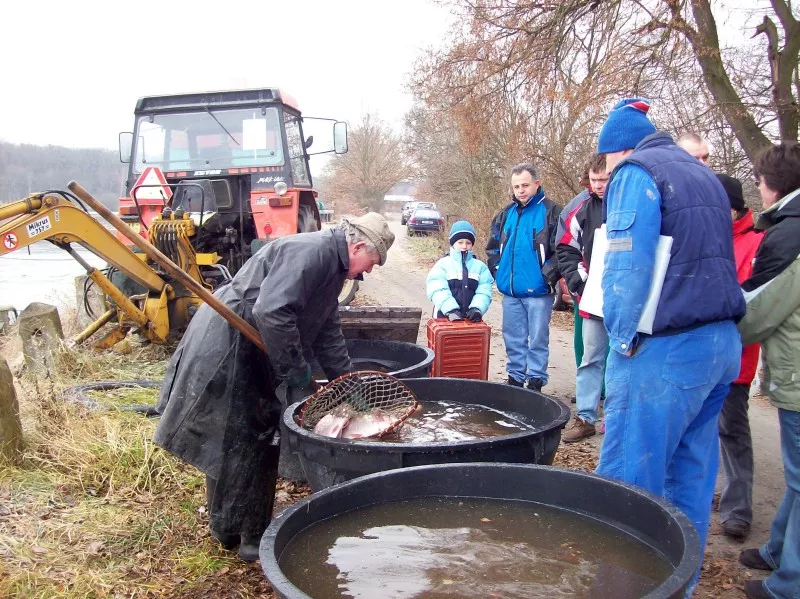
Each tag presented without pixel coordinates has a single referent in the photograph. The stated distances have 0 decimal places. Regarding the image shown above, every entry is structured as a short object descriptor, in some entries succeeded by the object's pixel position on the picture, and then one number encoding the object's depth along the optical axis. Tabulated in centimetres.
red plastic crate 498
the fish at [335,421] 317
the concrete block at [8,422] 408
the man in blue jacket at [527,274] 514
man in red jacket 340
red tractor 779
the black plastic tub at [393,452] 273
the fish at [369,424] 319
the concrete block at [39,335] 618
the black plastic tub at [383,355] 499
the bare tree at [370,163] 4250
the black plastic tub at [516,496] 205
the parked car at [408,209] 3647
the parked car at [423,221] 2825
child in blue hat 524
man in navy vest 241
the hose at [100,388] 493
